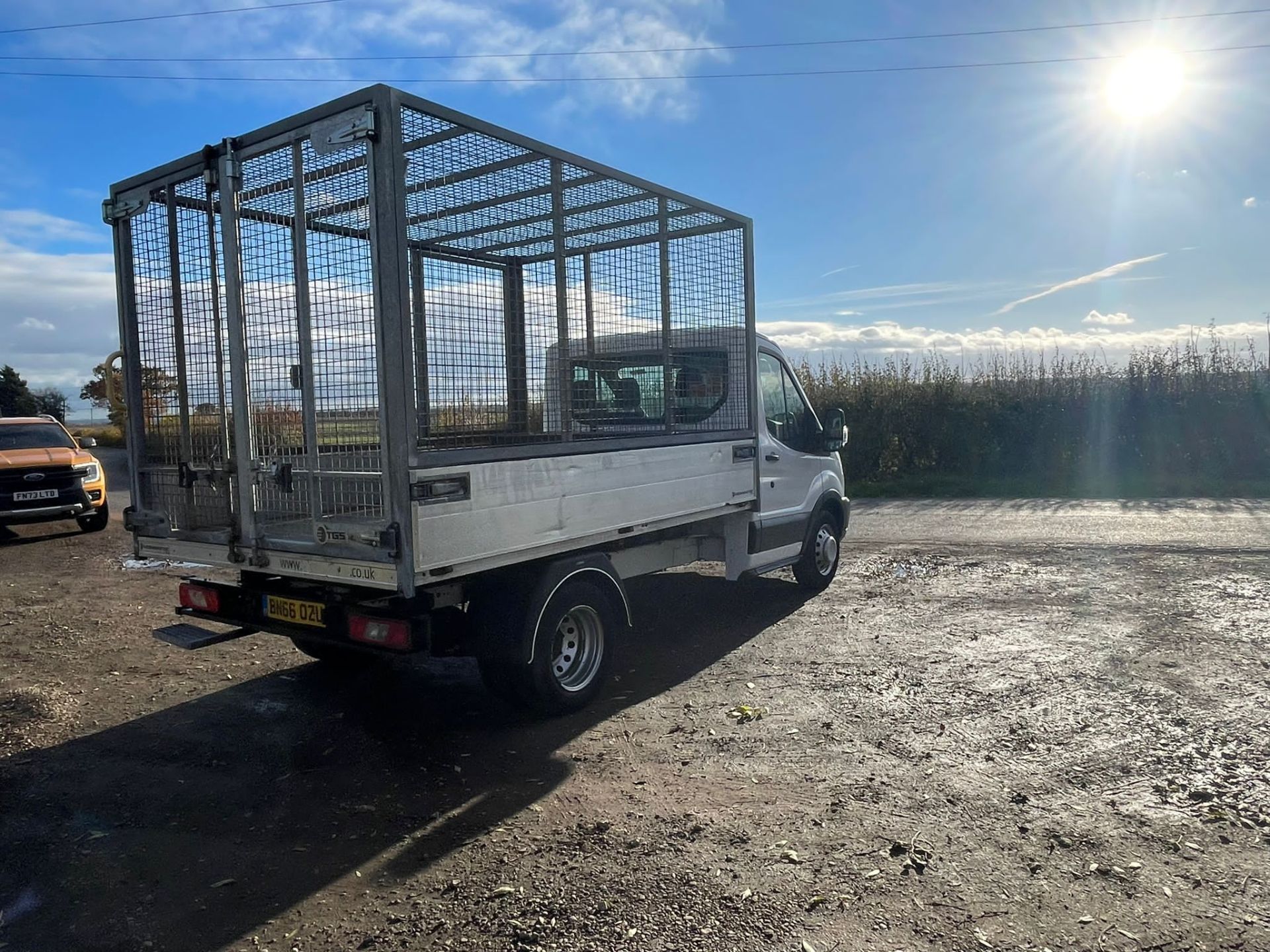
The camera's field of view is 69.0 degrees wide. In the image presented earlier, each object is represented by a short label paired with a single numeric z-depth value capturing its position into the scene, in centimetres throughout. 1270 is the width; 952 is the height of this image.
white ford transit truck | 438
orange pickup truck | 1295
